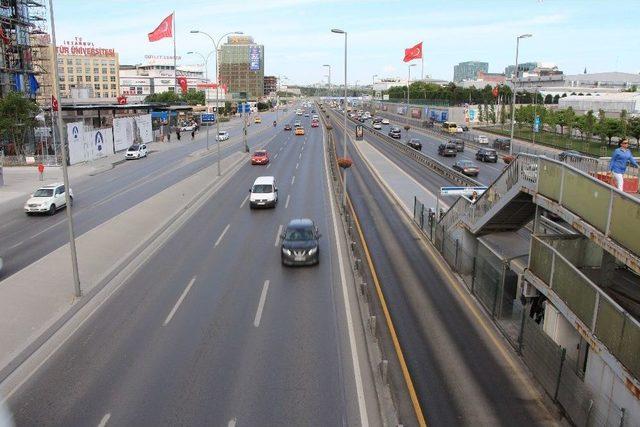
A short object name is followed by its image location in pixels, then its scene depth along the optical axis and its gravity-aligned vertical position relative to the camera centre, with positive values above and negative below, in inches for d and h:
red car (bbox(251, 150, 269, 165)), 2145.7 -221.5
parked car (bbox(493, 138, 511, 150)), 2714.1 -195.2
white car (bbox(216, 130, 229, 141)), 3272.6 -209.1
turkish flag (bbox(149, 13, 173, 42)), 2501.2 +319.8
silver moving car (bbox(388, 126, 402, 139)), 3372.8 -188.2
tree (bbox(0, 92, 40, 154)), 2084.2 -70.0
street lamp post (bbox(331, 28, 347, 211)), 1241.1 +94.3
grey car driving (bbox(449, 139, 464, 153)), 2723.9 -201.7
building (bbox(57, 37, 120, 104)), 6264.8 +586.1
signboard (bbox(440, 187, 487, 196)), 978.7 -154.5
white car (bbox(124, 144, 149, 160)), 2427.4 -229.5
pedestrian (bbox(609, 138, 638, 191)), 512.7 -52.1
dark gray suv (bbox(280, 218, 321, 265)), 821.2 -215.8
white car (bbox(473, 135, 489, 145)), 2997.0 -195.0
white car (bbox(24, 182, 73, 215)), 1235.2 -231.1
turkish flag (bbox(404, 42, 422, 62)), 2859.3 +263.3
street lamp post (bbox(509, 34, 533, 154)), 1368.0 +170.0
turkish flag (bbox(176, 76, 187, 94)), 3407.2 +112.3
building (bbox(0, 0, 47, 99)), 2541.8 +242.4
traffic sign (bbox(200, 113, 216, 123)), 4813.0 -145.8
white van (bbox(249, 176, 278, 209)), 1267.2 -215.6
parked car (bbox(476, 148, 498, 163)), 2316.7 -216.5
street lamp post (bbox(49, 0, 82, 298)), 675.4 -174.9
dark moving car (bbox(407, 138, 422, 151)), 2728.8 -204.8
